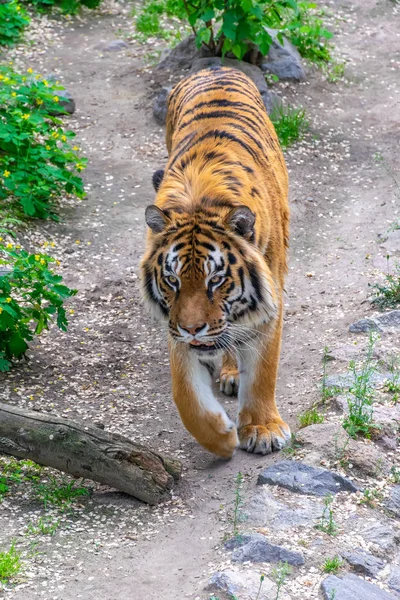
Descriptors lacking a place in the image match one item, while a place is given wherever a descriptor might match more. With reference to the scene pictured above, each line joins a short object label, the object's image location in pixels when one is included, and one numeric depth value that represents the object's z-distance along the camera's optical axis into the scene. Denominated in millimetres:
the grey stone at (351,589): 6691
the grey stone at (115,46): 19589
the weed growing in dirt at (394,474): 8383
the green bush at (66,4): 20327
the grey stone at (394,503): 7980
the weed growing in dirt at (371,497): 8023
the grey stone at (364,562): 7148
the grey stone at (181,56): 17859
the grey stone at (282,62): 17609
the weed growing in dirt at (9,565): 7066
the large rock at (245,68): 16547
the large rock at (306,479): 8133
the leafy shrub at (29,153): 13078
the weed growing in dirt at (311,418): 9227
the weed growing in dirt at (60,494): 8227
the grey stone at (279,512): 7656
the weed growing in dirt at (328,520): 7516
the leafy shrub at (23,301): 9961
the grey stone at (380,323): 10883
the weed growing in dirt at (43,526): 7754
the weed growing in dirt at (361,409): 8875
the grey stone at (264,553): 7094
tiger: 7949
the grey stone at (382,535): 7492
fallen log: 8047
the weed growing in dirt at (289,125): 16016
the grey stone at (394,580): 7062
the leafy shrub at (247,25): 15516
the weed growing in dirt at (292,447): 8750
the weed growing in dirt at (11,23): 18312
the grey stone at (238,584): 6672
